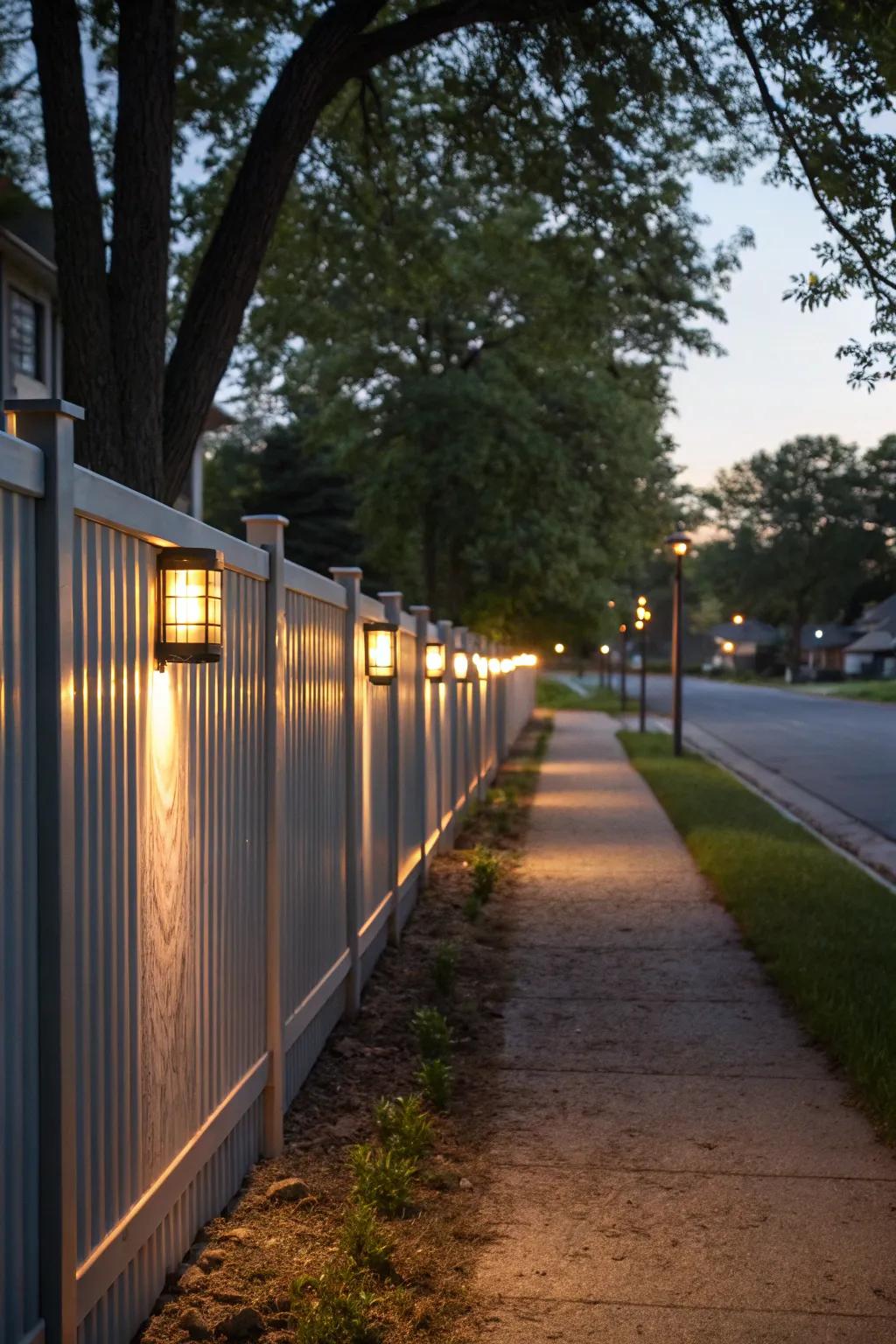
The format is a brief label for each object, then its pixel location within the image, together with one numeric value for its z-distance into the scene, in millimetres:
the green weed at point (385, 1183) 5031
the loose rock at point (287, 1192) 5188
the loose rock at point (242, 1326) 4051
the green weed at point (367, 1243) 4504
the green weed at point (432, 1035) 6992
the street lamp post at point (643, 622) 38906
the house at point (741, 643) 149000
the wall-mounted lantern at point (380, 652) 8797
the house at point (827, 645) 127500
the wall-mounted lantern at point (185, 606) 4027
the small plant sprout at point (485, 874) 11609
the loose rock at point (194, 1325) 4023
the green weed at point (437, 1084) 6277
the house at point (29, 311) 23328
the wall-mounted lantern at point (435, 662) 12531
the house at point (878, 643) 102100
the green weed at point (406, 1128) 5555
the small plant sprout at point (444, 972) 8406
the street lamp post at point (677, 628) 26500
